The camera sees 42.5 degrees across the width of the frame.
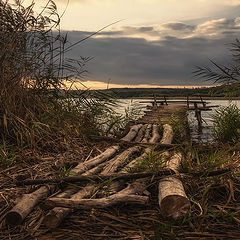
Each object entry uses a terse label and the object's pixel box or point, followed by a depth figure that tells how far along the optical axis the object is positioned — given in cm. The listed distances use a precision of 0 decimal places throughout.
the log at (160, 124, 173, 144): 720
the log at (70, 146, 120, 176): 388
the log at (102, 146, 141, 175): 395
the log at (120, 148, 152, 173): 369
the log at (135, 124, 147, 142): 759
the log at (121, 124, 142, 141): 738
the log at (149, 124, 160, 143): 736
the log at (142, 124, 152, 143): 750
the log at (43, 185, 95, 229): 270
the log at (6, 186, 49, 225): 279
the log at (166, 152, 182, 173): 364
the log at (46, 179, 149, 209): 270
